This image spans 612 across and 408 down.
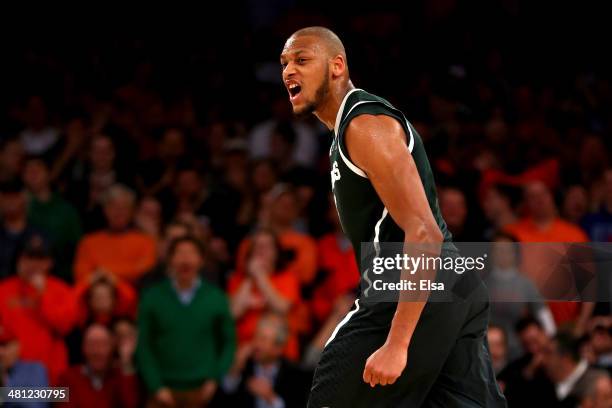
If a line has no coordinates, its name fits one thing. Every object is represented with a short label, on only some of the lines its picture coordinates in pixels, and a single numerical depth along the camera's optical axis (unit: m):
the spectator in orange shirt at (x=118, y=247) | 16.27
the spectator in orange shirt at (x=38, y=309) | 15.01
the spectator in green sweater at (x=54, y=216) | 16.77
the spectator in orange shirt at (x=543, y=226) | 16.19
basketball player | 7.02
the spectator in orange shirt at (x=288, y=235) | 16.33
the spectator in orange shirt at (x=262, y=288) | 15.63
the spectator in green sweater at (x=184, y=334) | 14.70
